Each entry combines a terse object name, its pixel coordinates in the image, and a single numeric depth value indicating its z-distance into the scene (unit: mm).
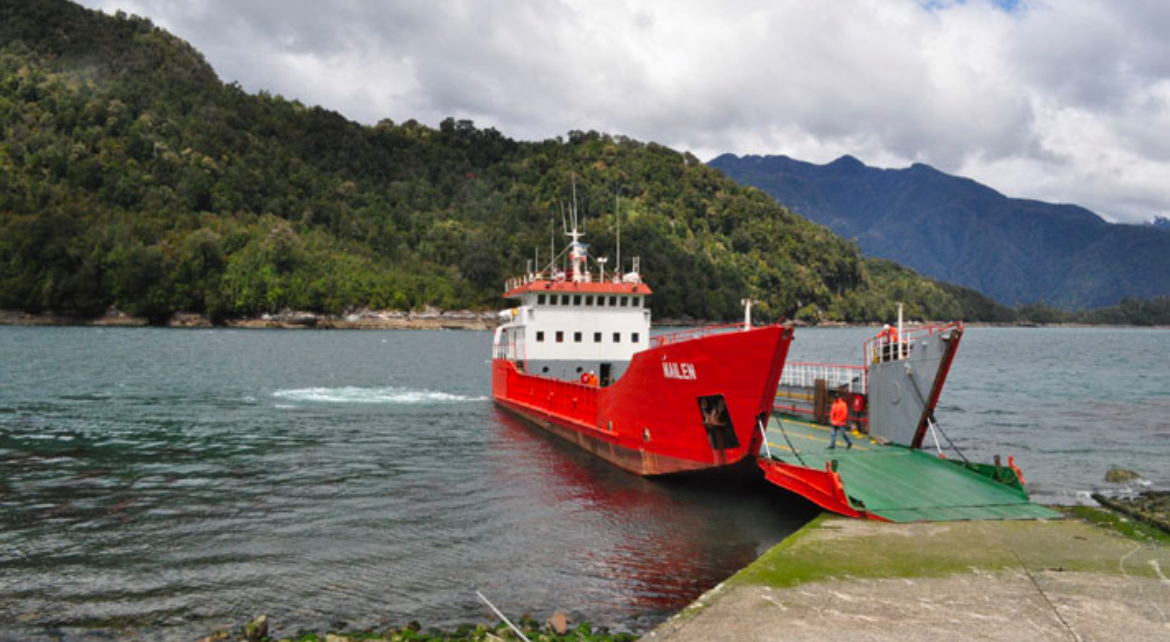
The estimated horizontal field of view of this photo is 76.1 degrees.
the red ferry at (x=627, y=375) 15297
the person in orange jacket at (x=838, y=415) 17359
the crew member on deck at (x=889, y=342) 19203
